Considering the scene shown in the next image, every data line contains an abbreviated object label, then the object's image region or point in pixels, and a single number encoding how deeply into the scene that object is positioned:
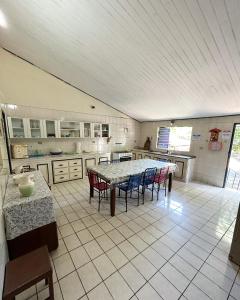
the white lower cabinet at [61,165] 3.77
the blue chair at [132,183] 2.84
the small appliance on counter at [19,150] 3.58
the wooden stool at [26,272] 1.13
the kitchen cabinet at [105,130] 5.32
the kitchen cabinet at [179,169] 4.62
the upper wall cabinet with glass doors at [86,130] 4.73
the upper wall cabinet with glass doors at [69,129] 4.40
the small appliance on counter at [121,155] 5.63
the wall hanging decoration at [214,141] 4.23
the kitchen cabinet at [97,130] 5.02
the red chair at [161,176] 3.42
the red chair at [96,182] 2.97
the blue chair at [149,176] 3.08
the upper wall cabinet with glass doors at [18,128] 3.55
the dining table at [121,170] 2.65
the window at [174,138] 5.08
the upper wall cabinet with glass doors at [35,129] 3.80
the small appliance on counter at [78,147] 4.78
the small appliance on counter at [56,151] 4.33
